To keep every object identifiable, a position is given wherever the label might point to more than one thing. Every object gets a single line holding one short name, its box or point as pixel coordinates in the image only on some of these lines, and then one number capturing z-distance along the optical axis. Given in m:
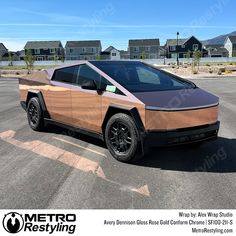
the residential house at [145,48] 77.71
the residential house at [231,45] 79.12
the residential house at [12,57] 80.93
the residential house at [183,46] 75.35
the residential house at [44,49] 78.62
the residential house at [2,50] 88.16
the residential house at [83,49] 78.03
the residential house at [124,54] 79.66
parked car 3.85
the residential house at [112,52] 80.48
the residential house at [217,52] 81.44
